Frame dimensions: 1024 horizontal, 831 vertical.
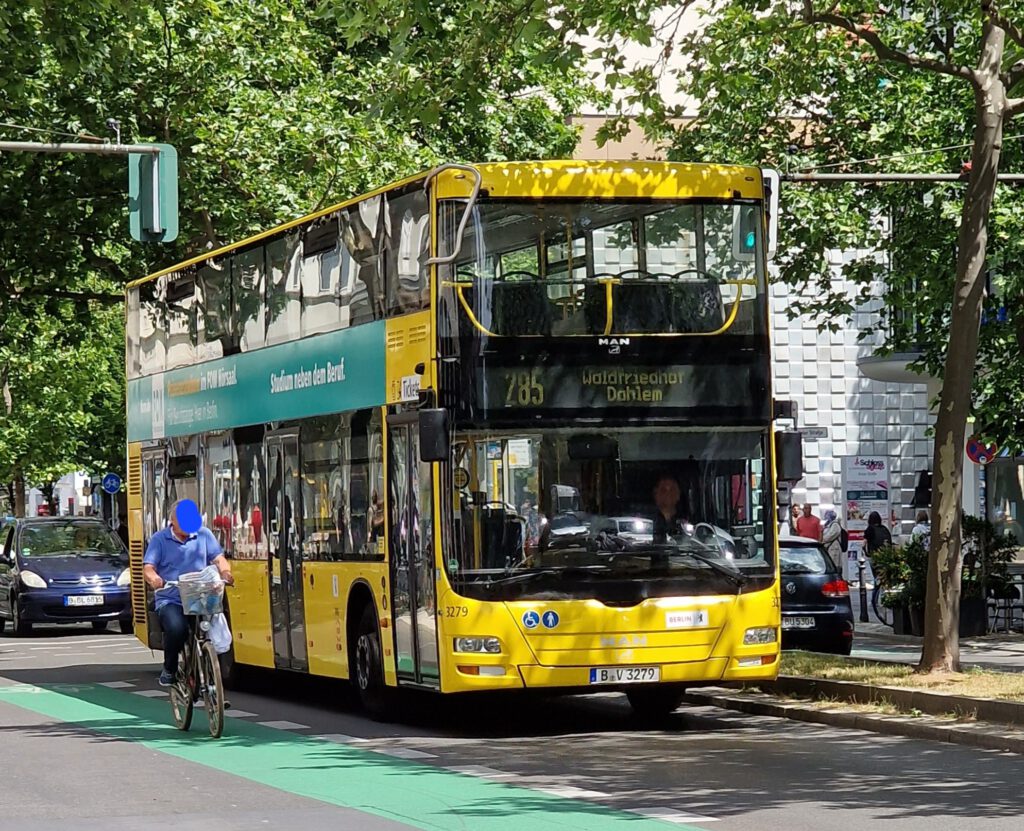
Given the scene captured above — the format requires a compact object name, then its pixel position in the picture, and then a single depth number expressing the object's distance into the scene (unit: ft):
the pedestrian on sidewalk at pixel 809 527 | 122.42
